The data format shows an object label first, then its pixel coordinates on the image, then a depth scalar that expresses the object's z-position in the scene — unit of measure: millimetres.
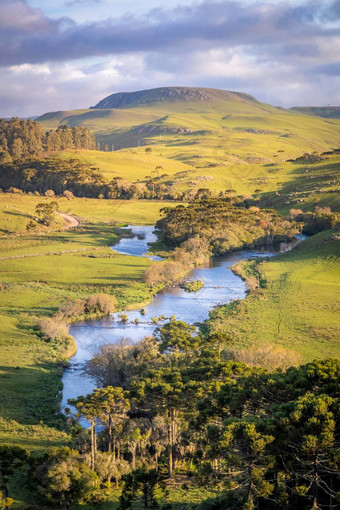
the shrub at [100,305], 62219
